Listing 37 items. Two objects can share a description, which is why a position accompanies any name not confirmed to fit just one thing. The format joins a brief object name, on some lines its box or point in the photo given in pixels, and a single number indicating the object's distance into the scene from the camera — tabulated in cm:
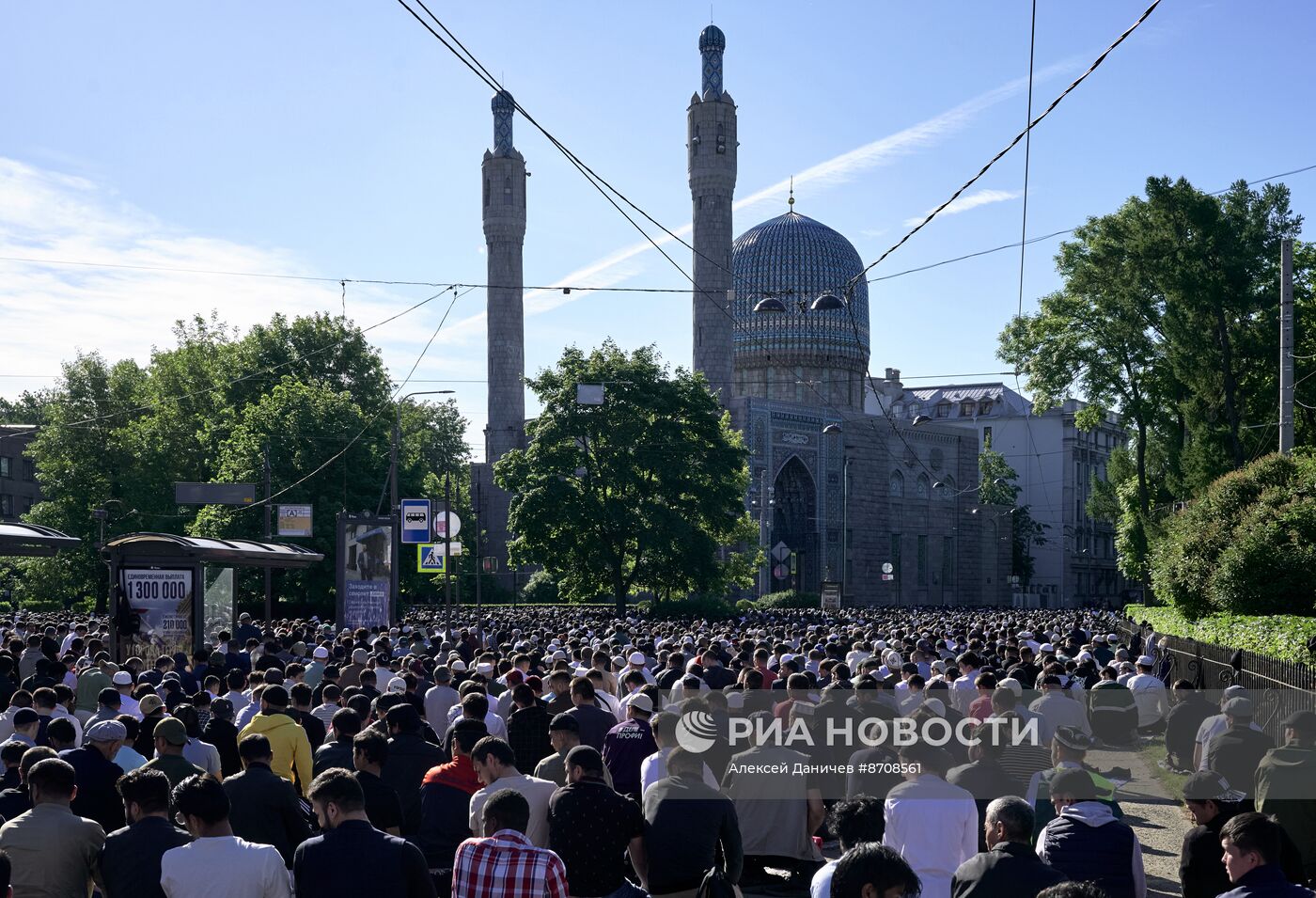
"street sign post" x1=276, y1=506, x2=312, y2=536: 3888
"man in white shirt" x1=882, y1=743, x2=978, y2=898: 663
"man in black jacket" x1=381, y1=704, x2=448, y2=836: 858
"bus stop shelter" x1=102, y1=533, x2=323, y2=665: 2075
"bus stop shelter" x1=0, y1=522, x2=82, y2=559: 1951
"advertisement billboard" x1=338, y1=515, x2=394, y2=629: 2795
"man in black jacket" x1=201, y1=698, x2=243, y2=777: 1007
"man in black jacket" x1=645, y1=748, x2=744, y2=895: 700
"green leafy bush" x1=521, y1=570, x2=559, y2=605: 6719
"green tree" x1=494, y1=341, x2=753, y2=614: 4631
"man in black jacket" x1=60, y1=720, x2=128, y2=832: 808
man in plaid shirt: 562
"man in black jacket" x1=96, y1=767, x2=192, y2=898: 613
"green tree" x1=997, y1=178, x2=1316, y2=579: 3481
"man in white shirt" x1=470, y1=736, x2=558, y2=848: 701
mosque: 7238
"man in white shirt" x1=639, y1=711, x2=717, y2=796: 818
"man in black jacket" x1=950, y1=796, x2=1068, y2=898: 544
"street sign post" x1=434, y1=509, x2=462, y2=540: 3312
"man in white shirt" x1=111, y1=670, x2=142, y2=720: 1288
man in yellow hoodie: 967
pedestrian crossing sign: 3634
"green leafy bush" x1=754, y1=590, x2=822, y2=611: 6069
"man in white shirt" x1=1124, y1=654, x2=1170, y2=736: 1842
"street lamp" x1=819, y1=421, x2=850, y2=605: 5370
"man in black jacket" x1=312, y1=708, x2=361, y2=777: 896
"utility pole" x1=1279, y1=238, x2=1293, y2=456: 2328
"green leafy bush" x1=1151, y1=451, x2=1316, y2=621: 2309
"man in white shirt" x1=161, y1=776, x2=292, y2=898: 567
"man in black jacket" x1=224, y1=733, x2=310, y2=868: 727
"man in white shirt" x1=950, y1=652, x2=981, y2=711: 1413
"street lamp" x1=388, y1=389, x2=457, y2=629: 3625
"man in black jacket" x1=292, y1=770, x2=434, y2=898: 555
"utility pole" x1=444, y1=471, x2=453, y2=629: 3031
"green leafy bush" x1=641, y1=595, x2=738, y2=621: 4838
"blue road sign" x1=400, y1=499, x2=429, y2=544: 3198
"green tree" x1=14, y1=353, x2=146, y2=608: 5597
